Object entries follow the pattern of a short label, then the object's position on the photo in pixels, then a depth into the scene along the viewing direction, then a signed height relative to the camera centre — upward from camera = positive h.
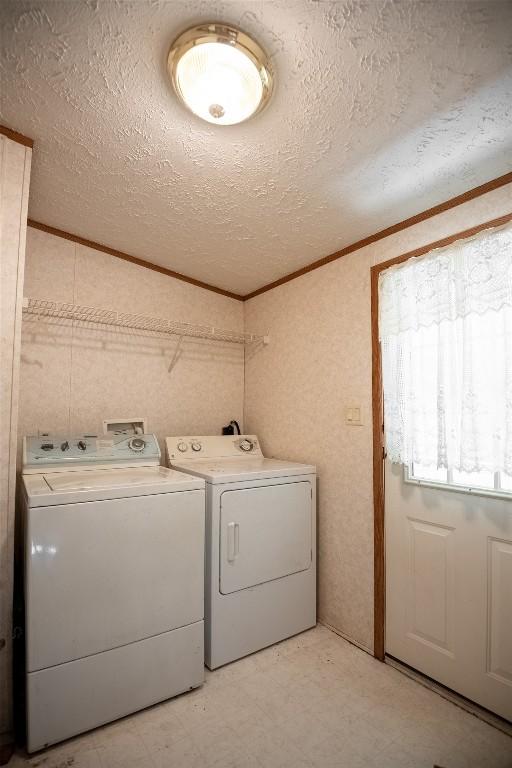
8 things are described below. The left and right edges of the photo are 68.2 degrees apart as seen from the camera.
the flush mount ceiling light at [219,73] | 1.11 +1.05
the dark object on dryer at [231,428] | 3.04 -0.18
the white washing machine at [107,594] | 1.48 -0.81
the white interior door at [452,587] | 1.61 -0.85
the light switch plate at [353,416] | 2.22 -0.06
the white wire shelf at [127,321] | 2.28 +0.57
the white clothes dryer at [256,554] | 1.97 -0.83
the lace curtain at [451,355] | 1.57 +0.24
